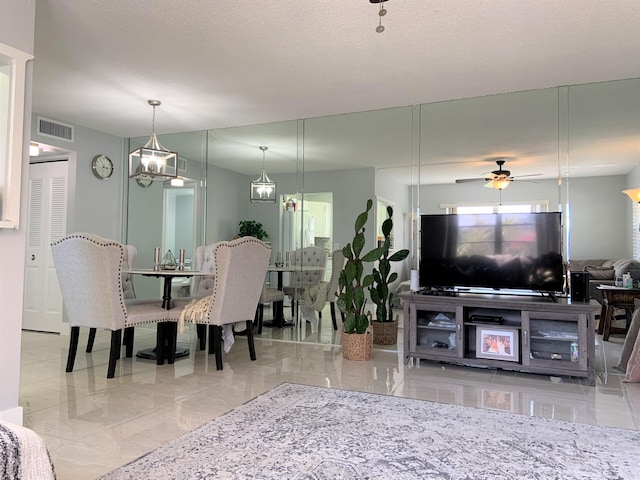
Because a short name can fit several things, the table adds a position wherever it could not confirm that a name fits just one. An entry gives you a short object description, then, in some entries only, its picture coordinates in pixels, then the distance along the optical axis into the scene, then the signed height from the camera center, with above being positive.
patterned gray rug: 1.89 -0.93
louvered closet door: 5.43 +0.07
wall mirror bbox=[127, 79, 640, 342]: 3.84 +0.91
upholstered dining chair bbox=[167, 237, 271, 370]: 3.55 -0.34
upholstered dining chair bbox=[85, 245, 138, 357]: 4.22 -0.37
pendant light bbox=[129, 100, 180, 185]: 4.03 +0.78
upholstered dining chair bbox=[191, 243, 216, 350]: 4.91 -0.20
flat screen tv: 3.69 +0.02
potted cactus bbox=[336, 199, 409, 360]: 4.04 -0.36
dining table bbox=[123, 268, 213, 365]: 3.82 -0.70
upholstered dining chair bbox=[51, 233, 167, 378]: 3.29 -0.30
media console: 3.34 -0.62
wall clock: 5.57 +1.01
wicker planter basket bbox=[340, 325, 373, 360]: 4.02 -0.85
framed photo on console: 3.54 -0.72
